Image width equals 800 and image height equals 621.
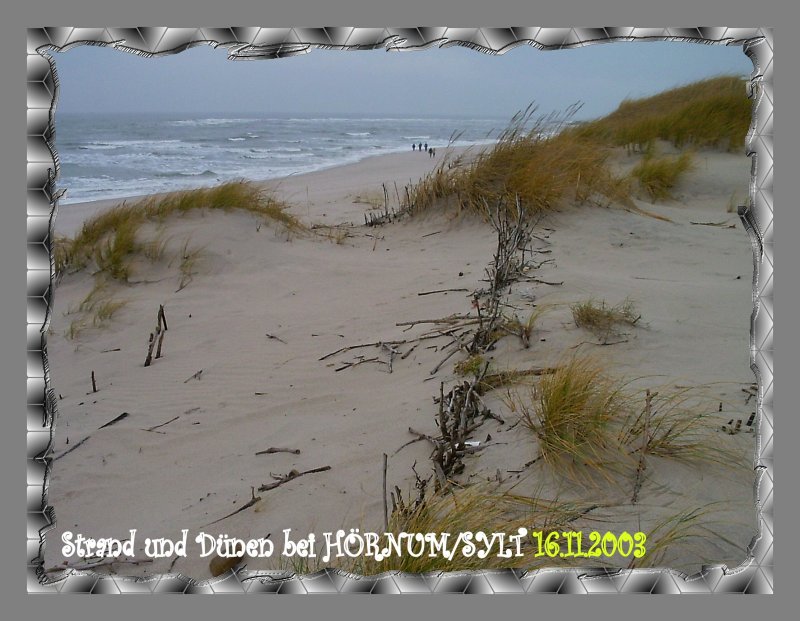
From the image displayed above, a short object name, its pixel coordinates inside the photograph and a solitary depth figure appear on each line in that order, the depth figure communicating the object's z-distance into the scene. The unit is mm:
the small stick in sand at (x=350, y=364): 3288
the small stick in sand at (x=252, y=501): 2295
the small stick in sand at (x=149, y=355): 3570
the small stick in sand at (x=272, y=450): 2600
